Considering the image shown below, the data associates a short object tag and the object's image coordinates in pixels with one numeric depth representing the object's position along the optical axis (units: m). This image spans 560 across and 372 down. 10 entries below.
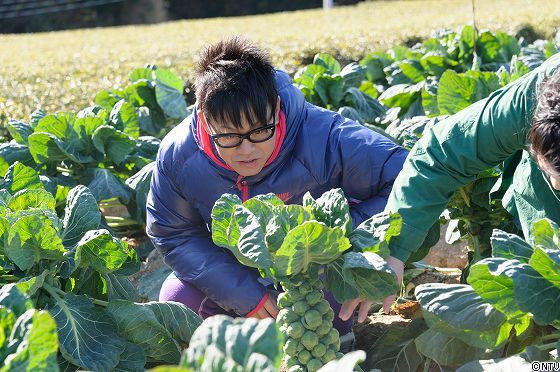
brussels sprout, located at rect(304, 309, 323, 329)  2.28
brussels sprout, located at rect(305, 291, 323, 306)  2.31
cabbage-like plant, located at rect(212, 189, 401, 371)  2.19
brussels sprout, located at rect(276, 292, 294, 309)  2.33
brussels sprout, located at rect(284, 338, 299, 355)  2.30
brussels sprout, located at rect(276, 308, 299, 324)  2.31
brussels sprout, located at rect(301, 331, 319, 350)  2.28
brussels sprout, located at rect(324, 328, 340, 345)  2.32
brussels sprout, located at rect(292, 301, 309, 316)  2.29
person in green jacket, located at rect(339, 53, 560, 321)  2.39
